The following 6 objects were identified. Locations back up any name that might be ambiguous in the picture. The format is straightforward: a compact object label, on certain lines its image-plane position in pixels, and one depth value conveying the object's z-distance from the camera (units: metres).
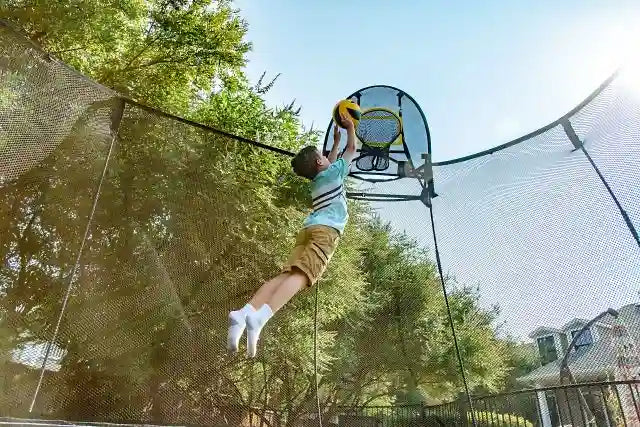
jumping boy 1.54
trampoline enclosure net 2.27
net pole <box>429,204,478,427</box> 2.72
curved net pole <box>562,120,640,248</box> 2.01
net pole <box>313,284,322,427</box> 3.02
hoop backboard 3.03
